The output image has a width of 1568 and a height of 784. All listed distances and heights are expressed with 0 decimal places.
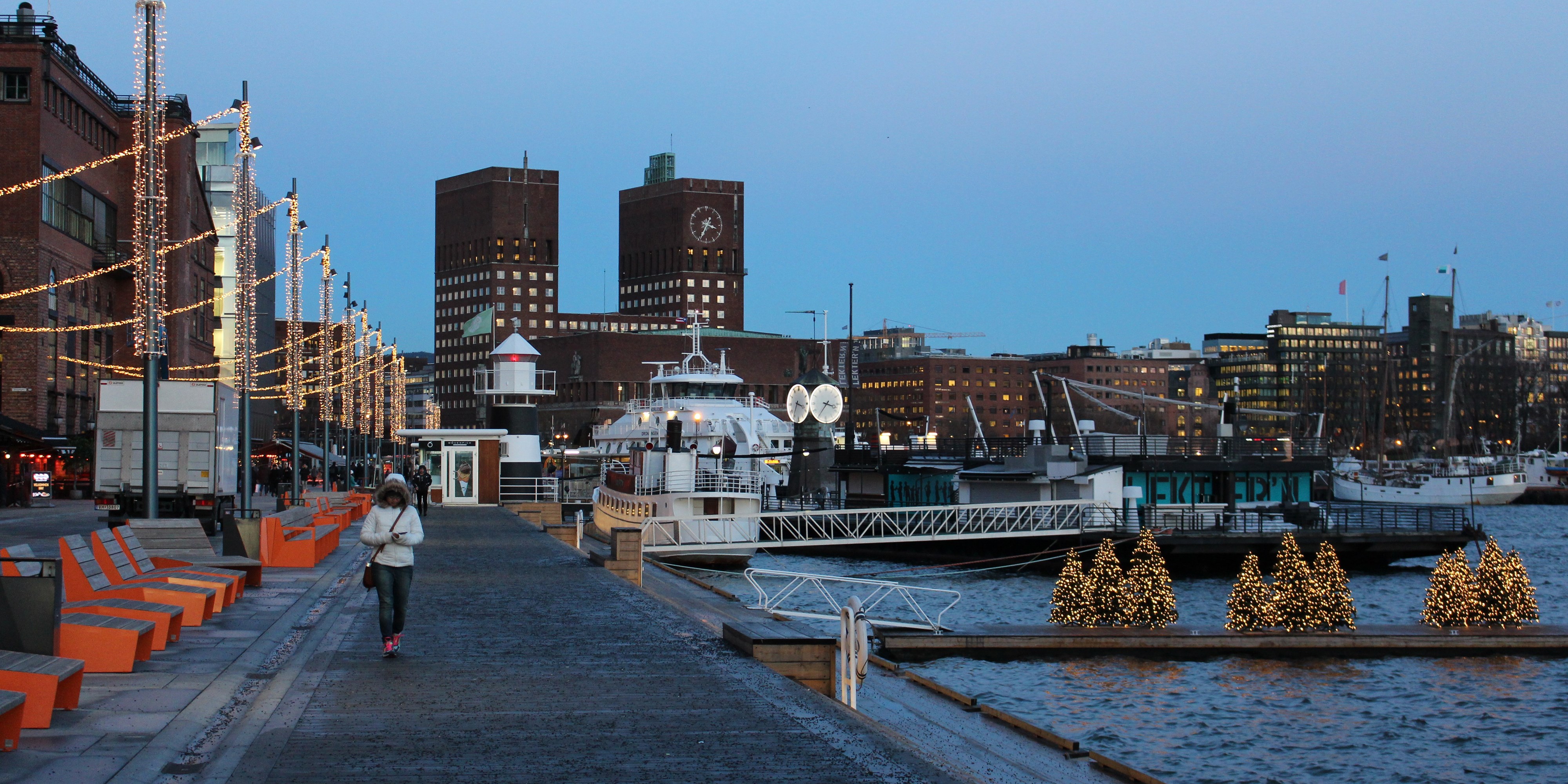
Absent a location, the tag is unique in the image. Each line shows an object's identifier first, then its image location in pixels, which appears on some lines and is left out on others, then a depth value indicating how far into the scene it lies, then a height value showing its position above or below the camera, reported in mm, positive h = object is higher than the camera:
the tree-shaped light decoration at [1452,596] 28766 -3164
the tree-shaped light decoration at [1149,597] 27844 -3142
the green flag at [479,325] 142875 +10844
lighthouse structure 63000 +1279
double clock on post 68188 +1487
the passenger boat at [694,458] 46562 -965
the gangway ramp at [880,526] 45688 -3212
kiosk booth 60719 -1520
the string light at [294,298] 42344 +3964
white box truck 34406 -477
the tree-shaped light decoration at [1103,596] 27875 -3118
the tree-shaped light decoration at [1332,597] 27938 -3117
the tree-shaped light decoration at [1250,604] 28000 -3273
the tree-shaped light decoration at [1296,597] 28047 -3131
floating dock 25625 -3790
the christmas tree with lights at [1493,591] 28750 -3057
